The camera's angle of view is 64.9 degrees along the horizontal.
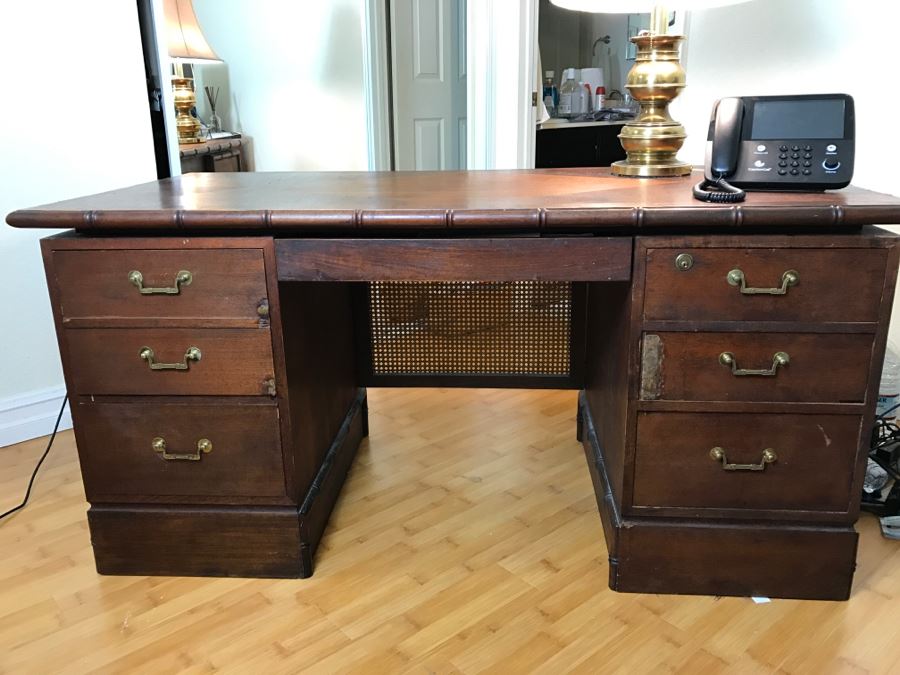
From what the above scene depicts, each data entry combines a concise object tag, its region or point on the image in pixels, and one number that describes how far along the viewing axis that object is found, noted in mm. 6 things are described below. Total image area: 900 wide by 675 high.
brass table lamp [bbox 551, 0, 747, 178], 1447
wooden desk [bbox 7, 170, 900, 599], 1133
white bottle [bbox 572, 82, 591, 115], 3881
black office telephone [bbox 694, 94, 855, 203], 1206
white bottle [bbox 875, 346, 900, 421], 1917
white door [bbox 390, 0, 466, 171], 3391
